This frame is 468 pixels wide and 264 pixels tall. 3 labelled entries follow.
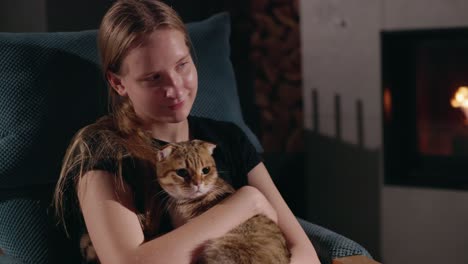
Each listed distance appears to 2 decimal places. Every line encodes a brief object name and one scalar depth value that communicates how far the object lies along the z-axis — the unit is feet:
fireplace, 8.61
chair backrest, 4.10
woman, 3.29
